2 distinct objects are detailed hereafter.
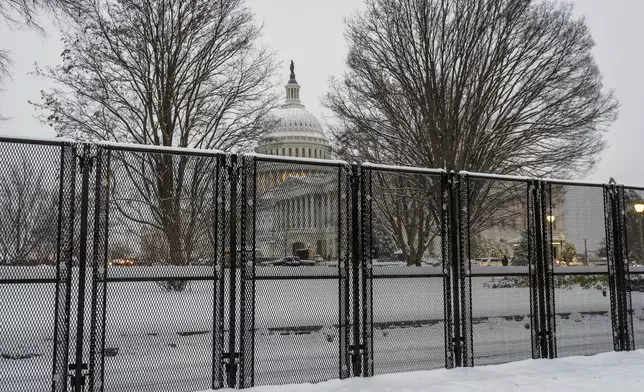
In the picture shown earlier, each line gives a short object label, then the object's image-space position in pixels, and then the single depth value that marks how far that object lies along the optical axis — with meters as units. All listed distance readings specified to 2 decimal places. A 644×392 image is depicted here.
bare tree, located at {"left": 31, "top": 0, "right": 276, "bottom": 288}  22.38
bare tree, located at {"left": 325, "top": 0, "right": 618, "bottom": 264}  23.44
